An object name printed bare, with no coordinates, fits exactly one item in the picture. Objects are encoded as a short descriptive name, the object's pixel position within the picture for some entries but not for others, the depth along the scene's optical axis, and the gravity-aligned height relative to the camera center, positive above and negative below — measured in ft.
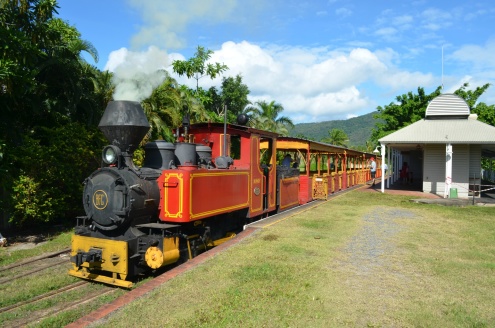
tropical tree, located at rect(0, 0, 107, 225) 28.94 +4.28
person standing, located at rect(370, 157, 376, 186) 99.58 -1.54
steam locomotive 19.61 -2.58
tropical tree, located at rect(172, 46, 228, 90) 68.69 +17.36
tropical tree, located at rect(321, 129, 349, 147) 171.43 +11.04
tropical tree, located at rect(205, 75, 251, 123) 107.17 +18.72
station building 55.26 +3.11
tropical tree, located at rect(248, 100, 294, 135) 105.01 +12.62
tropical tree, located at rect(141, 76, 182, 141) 49.93 +6.91
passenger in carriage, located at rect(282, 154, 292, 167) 44.30 +0.01
